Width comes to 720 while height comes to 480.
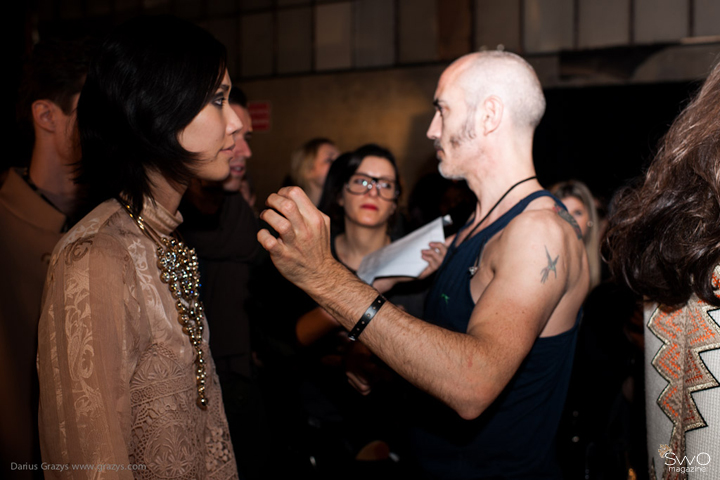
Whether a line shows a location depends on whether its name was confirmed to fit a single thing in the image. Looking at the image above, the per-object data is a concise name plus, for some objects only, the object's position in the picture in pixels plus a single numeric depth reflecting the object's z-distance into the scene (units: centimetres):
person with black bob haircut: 114
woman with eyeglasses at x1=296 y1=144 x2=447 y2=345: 313
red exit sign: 948
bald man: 132
